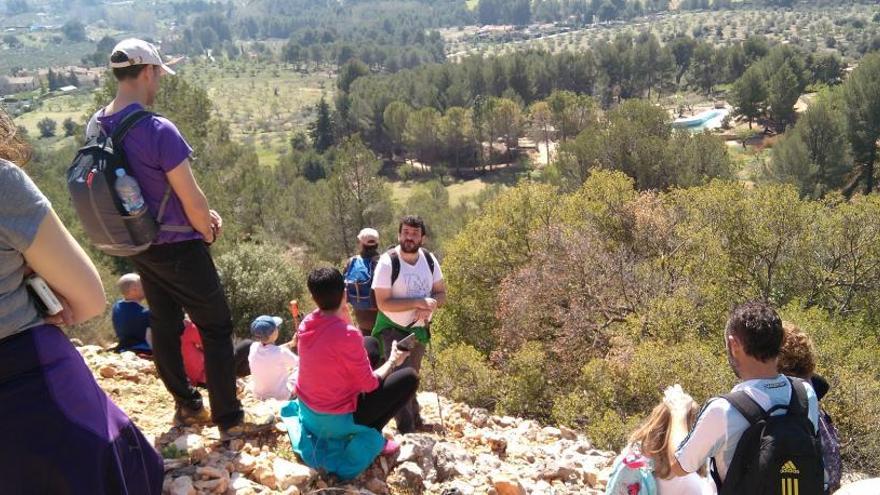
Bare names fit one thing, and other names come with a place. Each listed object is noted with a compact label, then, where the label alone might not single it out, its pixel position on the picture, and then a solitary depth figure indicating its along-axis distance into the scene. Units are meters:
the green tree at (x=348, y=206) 35.41
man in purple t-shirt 3.76
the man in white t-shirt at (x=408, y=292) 5.72
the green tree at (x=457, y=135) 71.75
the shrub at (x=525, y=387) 13.16
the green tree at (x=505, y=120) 72.62
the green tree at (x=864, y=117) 39.25
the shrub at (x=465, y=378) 13.04
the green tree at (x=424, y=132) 72.56
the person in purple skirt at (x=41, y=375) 2.21
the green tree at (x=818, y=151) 37.72
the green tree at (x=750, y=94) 63.94
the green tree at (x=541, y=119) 72.19
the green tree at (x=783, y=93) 62.00
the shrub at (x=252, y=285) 19.59
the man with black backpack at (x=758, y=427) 3.12
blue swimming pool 71.53
